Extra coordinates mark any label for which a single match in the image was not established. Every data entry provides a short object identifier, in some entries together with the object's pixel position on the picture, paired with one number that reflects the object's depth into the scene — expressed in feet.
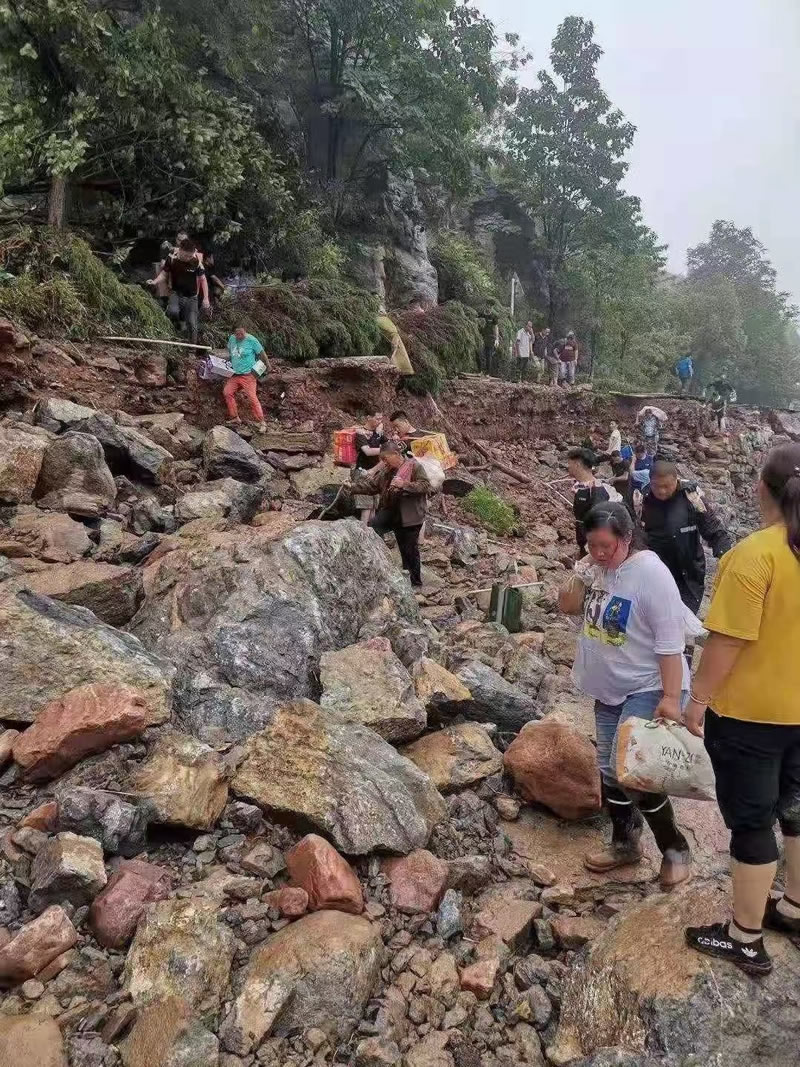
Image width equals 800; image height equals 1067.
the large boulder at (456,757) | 12.12
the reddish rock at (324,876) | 8.75
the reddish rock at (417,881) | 9.19
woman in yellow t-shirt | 6.93
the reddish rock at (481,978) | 8.18
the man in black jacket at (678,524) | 16.14
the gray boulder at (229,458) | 26.20
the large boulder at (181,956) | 7.48
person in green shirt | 30.35
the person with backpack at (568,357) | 72.33
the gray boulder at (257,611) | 12.57
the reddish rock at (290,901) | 8.61
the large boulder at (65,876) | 8.20
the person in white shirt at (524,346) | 65.72
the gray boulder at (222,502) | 21.26
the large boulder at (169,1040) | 6.76
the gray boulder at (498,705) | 14.44
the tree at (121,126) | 29.22
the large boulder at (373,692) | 12.54
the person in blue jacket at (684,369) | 94.44
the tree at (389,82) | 50.21
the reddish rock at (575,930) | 9.02
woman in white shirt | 9.25
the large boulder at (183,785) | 9.61
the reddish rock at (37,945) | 7.41
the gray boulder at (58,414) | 22.62
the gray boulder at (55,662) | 11.14
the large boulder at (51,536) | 16.44
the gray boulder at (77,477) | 19.43
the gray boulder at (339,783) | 9.80
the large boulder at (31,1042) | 6.59
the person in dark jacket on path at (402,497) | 21.72
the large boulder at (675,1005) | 7.09
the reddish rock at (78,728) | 9.96
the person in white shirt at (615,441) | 49.90
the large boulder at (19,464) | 18.88
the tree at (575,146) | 86.89
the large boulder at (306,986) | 7.30
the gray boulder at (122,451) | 22.83
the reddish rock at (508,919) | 9.02
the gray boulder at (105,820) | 9.14
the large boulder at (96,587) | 13.97
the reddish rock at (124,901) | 8.05
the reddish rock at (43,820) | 9.18
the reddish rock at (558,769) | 11.75
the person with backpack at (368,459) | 24.47
